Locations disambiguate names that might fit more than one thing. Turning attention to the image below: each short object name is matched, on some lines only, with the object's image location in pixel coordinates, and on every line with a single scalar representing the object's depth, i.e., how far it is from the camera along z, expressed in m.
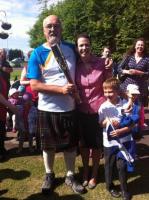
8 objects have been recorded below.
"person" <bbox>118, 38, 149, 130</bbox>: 3.28
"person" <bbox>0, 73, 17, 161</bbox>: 3.19
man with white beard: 2.34
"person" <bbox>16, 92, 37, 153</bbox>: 3.42
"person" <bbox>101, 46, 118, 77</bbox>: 3.91
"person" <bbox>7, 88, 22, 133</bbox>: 3.52
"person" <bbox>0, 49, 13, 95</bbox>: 3.72
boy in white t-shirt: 2.34
